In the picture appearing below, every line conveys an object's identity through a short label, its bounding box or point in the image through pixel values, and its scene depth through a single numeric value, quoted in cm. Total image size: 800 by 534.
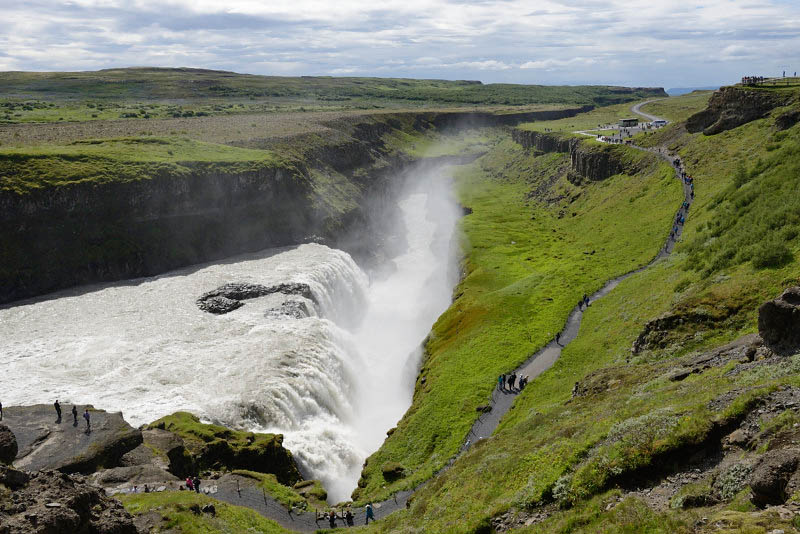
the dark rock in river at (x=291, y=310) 6762
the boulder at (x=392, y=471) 4062
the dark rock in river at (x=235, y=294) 6888
